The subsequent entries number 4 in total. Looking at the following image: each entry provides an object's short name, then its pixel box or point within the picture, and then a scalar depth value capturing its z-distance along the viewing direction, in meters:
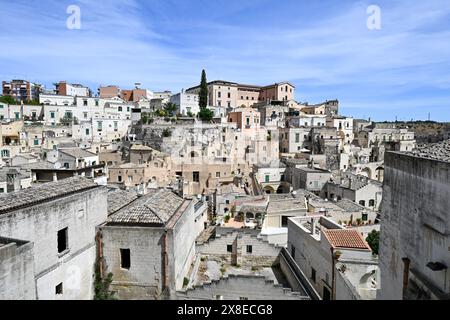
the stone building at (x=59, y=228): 9.28
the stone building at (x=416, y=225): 6.43
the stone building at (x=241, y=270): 12.70
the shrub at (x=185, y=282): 13.58
